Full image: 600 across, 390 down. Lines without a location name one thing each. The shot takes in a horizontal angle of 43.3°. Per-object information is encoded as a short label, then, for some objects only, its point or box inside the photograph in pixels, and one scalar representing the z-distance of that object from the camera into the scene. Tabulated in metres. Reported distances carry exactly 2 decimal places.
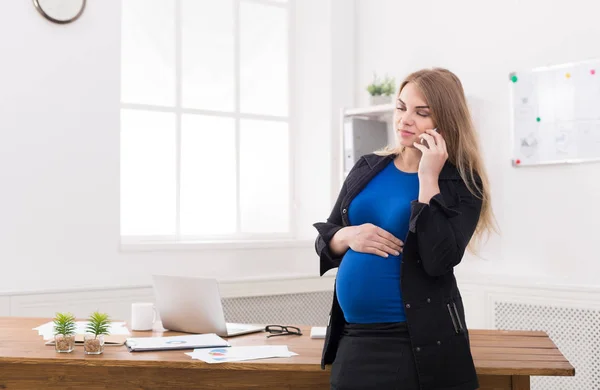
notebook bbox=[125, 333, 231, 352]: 2.38
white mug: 2.75
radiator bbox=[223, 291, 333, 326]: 4.18
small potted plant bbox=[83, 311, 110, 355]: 2.30
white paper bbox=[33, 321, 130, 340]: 2.64
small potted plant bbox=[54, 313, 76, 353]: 2.32
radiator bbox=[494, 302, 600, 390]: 3.57
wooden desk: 2.18
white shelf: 4.17
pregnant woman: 1.82
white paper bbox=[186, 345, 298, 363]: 2.25
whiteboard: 3.58
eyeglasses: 2.67
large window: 4.21
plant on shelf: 4.36
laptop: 2.58
